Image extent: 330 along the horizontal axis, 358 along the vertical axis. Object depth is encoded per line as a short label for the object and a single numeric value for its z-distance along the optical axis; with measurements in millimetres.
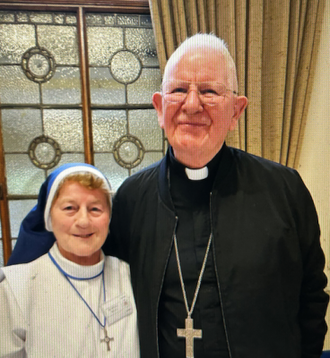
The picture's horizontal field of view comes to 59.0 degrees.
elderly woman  1089
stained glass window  2684
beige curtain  2383
